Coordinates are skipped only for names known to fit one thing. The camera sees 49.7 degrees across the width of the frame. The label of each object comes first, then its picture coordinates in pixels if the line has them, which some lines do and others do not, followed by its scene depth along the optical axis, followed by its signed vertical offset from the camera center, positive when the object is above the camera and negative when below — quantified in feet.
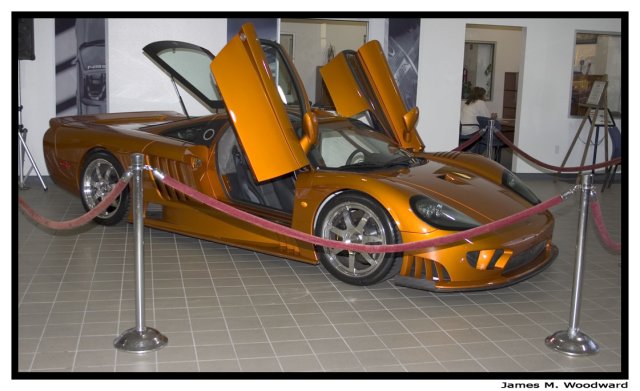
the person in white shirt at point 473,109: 37.83 +0.61
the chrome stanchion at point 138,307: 12.75 -3.71
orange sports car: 15.81 -1.55
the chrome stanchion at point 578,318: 13.04 -3.79
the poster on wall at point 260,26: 32.17 +4.08
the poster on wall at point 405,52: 33.99 +3.28
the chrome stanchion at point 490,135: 27.55 -0.56
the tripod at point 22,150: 27.99 -1.84
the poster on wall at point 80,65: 30.04 +1.90
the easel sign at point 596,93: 33.51 +1.53
